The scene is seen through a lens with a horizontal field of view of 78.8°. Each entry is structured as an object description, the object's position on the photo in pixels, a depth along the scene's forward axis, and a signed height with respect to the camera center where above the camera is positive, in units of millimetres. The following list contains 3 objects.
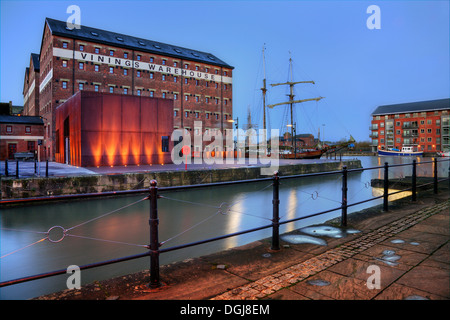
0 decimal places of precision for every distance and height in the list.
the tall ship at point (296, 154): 42969 +761
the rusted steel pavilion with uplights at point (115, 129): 22391 +2058
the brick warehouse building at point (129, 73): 33125 +11365
